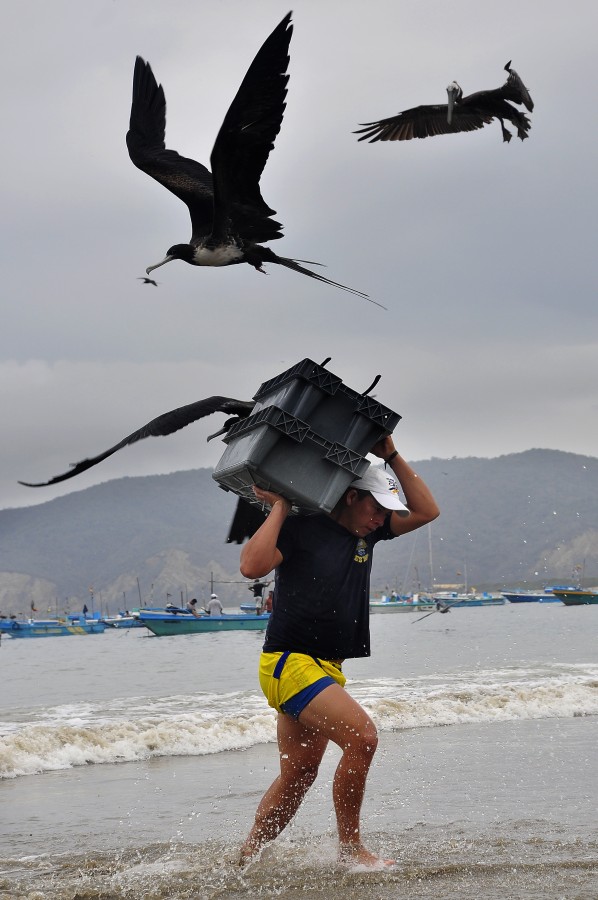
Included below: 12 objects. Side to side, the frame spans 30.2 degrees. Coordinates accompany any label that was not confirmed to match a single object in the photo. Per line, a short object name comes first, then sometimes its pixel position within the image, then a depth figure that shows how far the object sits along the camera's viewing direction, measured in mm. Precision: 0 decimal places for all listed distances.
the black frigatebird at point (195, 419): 4902
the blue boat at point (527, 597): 105375
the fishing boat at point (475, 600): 102988
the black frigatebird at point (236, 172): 8000
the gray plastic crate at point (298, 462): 4824
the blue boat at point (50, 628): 77375
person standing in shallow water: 4797
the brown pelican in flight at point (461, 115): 10469
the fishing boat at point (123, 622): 90606
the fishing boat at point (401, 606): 89625
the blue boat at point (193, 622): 49719
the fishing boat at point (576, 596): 76750
